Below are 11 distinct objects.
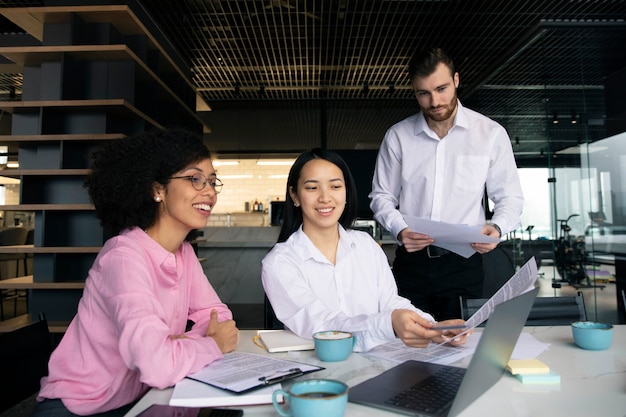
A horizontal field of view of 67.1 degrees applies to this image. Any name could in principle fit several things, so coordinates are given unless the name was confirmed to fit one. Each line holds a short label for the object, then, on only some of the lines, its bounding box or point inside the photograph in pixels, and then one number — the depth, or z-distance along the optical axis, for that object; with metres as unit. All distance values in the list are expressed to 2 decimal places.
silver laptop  0.74
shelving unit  3.50
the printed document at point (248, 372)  0.94
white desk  0.84
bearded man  2.07
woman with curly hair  1.05
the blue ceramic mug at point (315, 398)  0.72
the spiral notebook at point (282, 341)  1.26
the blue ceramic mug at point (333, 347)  1.13
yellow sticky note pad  1.00
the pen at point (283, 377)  0.95
